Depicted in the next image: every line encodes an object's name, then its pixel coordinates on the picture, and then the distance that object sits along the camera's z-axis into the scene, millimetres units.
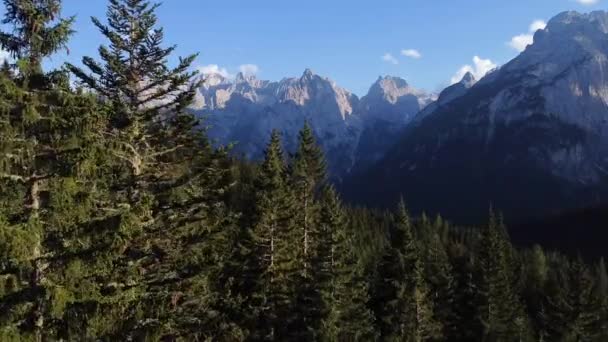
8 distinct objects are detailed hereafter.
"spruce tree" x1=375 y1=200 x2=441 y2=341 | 49438
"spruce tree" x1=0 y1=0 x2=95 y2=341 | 13594
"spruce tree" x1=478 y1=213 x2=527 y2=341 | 60750
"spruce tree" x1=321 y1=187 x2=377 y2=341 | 38906
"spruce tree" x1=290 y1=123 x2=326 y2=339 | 38875
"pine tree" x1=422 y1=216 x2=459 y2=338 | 59812
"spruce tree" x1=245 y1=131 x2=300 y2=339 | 36594
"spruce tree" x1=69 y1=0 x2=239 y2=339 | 17062
